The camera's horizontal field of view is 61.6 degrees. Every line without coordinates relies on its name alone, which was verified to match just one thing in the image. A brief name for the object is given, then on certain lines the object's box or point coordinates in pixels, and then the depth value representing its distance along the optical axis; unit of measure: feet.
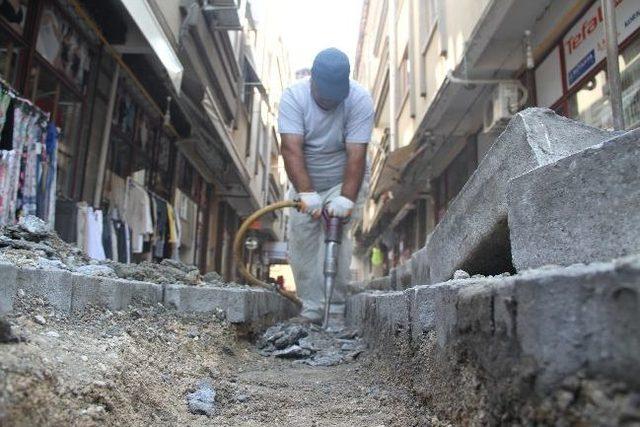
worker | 14.84
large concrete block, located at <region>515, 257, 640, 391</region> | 2.41
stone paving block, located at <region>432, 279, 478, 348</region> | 4.66
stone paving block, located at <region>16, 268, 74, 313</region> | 5.59
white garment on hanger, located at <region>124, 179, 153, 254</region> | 22.36
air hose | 14.87
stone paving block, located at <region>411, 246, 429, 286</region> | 10.28
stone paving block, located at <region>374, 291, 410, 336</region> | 7.18
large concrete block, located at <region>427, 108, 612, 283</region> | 5.93
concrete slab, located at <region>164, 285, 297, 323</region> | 9.09
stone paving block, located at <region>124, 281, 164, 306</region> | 7.89
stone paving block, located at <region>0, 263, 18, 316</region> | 5.09
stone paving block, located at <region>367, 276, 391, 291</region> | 17.80
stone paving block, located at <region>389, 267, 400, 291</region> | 15.40
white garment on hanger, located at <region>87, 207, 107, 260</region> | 17.79
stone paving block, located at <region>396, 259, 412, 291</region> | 13.07
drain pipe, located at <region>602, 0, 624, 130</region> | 8.79
